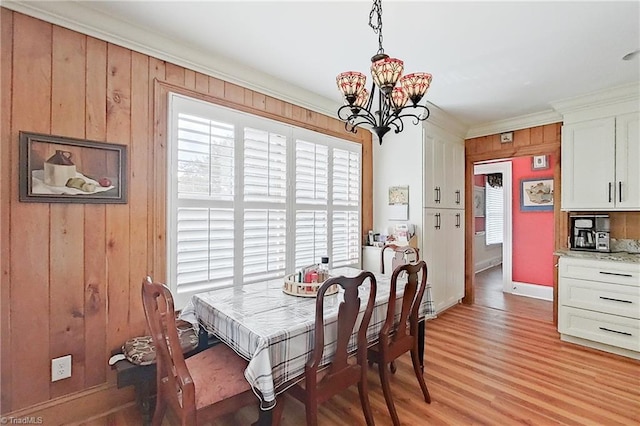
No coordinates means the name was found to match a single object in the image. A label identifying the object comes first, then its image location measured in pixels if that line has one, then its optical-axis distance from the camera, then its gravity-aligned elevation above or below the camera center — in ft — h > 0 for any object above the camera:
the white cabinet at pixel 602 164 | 9.90 +1.72
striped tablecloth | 4.86 -2.05
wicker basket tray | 7.05 -1.75
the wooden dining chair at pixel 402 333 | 6.50 -2.75
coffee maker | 10.80 -0.64
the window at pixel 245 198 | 7.81 +0.47
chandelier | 5.57 +2.43
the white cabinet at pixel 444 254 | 12.45 -1.71
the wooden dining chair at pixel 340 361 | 5.19 -2.70
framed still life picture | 5.97 +0.88
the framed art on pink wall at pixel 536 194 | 16.11 +1.07
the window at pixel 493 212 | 23.98 +0.16
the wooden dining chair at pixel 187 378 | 4.56 -2.87
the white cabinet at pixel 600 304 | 9.30 -2.87
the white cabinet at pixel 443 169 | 12.37 +1.92
